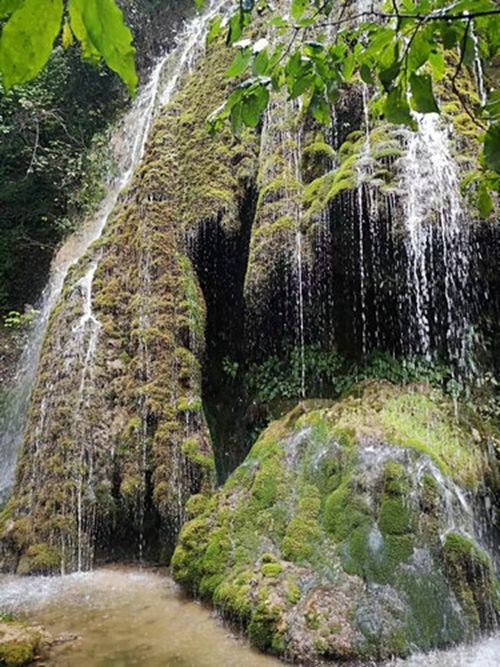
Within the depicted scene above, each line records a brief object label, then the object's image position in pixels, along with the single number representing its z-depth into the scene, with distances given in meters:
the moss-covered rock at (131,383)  6.80
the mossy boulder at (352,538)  4.16
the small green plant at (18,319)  10.74
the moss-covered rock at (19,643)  3.92
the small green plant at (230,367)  8.46
